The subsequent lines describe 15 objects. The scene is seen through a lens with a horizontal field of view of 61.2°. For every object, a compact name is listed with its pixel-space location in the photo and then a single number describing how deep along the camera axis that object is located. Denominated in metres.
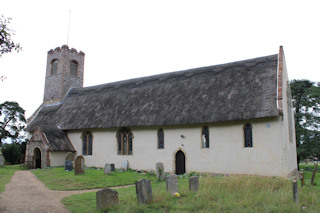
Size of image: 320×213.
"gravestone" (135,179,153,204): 8.53
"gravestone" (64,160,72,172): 19.26
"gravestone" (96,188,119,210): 8.07
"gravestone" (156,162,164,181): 15.75
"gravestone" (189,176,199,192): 10.24
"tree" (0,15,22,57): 8.01
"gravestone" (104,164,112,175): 17.53
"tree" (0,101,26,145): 32.50
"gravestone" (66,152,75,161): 20.83
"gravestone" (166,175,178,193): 10.13
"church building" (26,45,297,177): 15.63
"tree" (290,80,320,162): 25.19
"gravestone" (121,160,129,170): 20.33
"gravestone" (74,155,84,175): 17.09
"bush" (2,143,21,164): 26.84
